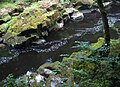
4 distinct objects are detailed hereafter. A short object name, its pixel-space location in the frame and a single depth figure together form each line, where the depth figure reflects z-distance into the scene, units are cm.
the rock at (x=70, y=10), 1783
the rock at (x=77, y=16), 1747
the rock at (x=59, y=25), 1555
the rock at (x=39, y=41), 1320
